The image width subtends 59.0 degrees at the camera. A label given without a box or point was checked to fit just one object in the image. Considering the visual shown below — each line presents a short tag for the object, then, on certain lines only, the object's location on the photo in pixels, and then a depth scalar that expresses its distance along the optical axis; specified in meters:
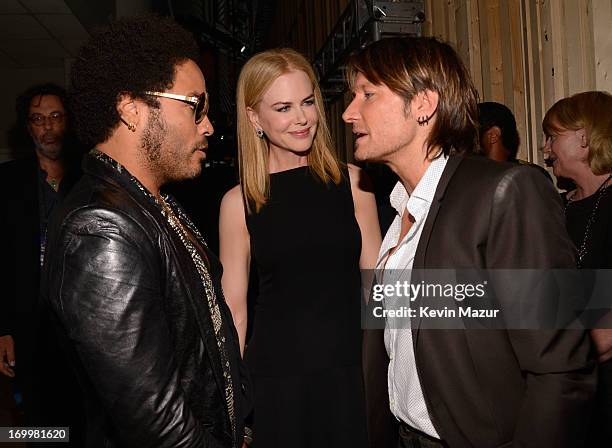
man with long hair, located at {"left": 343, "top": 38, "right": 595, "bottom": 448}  1.19
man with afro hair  1.11
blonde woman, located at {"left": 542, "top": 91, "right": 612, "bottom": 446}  1.96
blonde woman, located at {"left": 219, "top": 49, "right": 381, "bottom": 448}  2.05
